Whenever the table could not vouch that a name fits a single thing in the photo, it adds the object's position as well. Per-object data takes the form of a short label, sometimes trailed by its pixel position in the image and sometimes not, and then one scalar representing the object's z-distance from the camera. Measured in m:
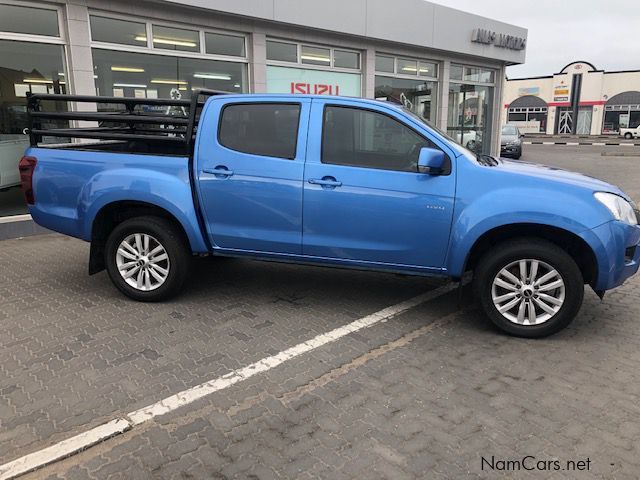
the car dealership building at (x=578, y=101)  53.38
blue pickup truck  4.04
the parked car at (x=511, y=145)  21.88
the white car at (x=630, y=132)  48.84
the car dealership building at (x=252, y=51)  7.58
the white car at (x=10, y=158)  7.71
